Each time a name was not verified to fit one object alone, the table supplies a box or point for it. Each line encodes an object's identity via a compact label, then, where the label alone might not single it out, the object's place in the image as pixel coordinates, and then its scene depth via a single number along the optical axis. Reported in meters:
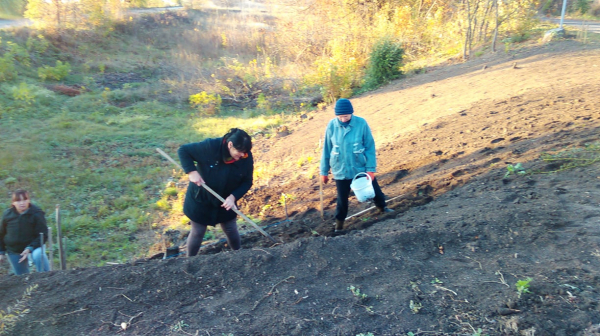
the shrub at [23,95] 13.09
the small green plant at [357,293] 2.97
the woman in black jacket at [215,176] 3.98
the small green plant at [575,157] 5.21
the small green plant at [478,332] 2.52
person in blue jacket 4.58
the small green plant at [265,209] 7.00
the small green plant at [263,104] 14.69
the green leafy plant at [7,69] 14.75
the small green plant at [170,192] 8.30
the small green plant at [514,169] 5.39
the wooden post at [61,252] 4.95
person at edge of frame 4.75
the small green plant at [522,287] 2.84
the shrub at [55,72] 16.31
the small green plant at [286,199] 7.02
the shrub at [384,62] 13.91
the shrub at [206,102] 14.66
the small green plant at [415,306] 2.80
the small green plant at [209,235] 6.48
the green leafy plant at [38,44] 18.30
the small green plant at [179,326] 2.79
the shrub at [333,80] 13.91
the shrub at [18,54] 16.70
